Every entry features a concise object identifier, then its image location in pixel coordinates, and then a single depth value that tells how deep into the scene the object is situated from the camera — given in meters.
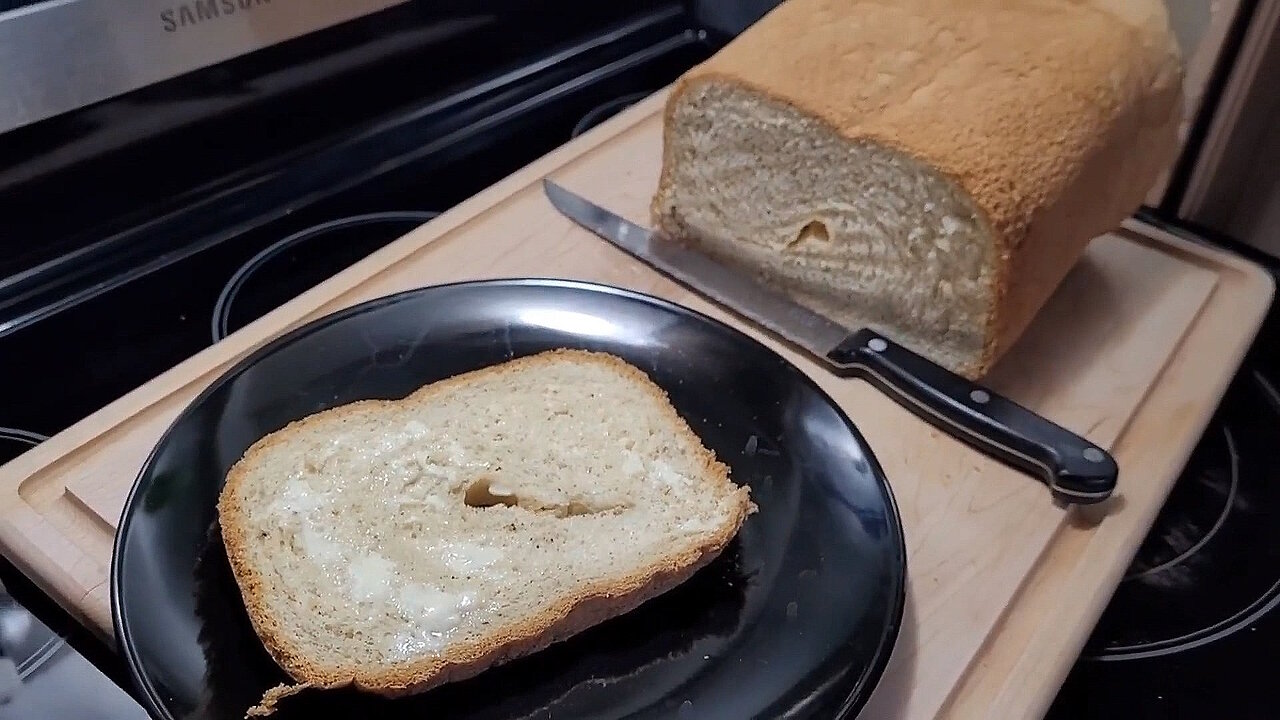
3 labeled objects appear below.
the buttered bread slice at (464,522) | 0.23
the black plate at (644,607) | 0.22
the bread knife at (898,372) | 0.29
